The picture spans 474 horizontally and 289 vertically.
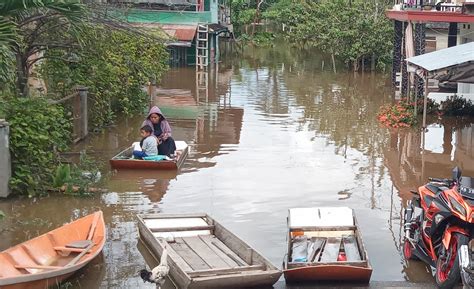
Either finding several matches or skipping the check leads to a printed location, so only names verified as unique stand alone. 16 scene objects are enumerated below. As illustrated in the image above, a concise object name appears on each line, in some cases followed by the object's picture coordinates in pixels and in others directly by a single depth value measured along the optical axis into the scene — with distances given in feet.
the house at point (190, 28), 111.86
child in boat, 44.32
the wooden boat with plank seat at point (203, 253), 23.71
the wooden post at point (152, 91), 74.02
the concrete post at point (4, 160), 35.45
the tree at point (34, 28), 30.22
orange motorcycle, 23.38
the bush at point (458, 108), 66.18
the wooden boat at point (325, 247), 24.98
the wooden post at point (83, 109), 51.96
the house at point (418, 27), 64.95
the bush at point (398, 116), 61.62
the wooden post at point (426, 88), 51.87
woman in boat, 45.16
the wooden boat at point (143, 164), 43.38
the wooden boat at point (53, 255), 22.66
